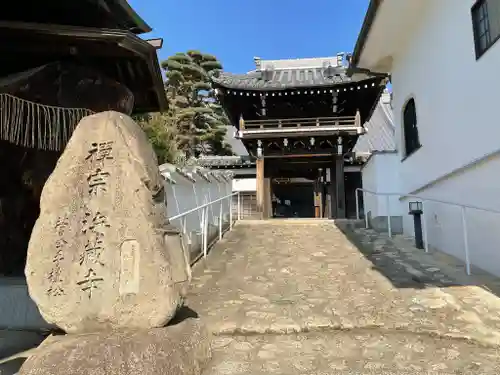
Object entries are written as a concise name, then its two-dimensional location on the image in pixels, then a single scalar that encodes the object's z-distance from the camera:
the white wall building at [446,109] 5.69
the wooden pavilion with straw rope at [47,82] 5.31
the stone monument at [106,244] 3.10
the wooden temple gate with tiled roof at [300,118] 15.41
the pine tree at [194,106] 22.58
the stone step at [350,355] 3.19
